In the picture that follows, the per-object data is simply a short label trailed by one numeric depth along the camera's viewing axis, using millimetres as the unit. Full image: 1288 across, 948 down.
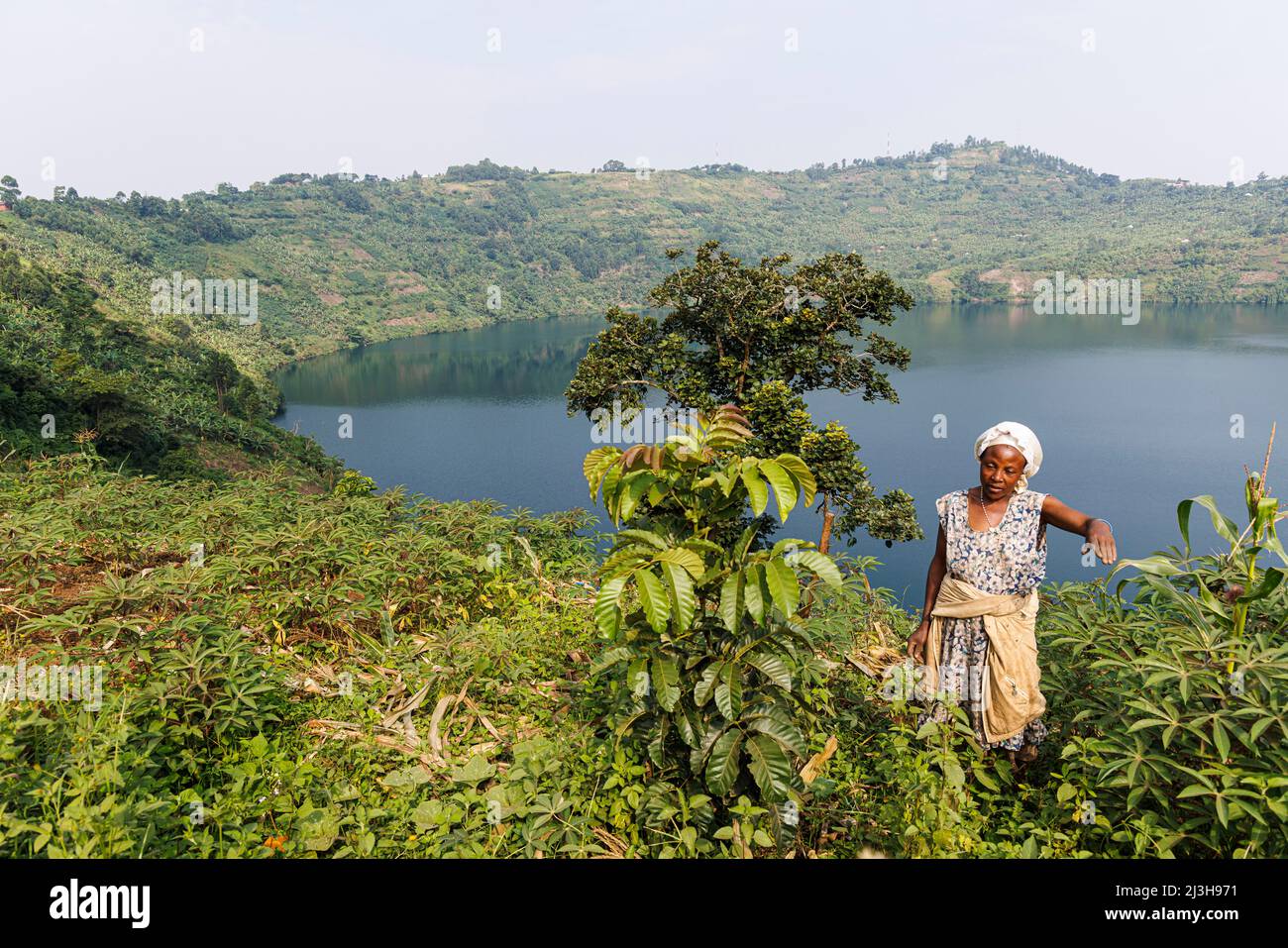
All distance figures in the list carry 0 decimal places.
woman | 2787
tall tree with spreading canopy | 12523
